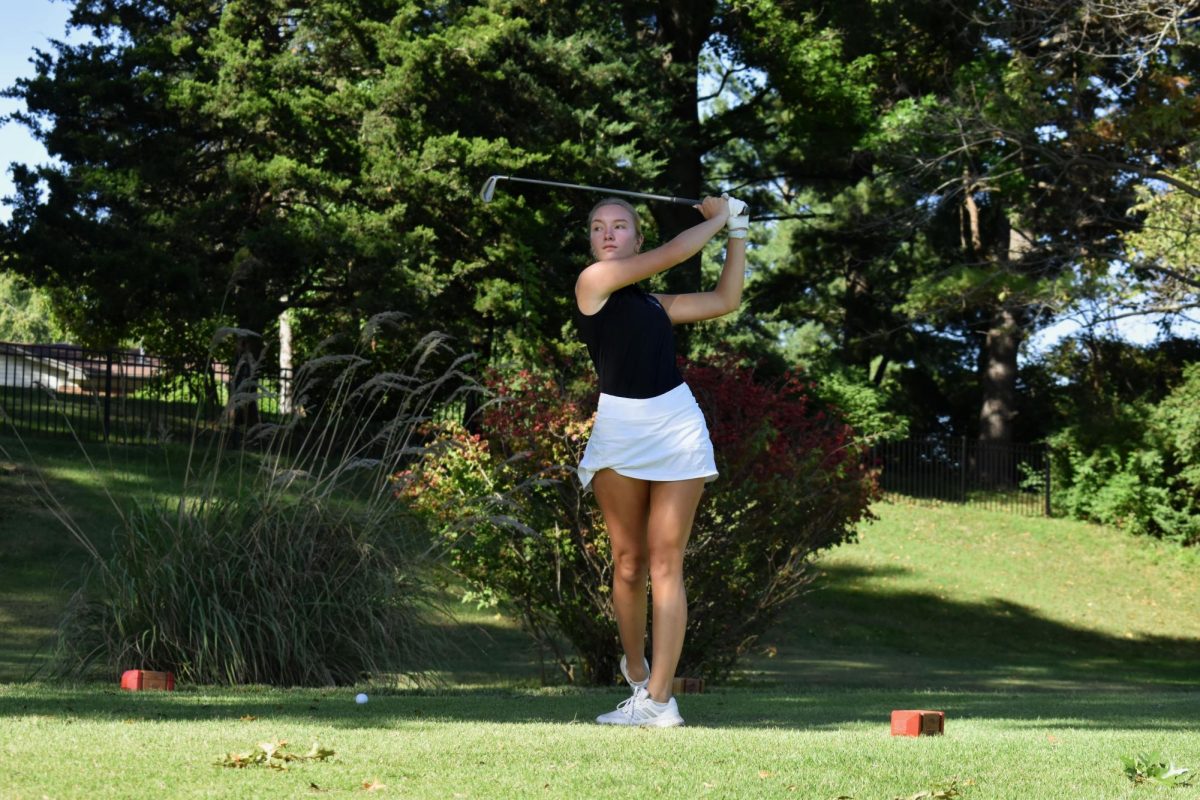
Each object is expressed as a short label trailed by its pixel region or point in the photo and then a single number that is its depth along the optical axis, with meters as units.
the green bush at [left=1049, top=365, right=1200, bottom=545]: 24.91
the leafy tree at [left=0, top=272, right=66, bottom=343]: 64.00
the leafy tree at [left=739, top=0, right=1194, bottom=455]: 21.39
